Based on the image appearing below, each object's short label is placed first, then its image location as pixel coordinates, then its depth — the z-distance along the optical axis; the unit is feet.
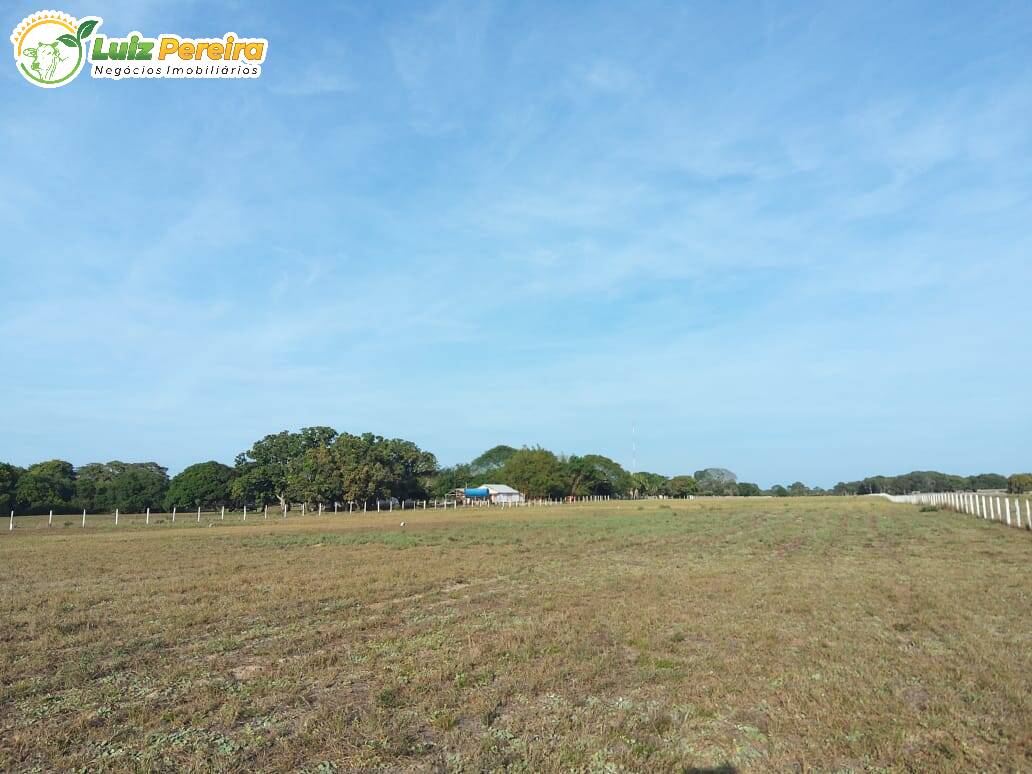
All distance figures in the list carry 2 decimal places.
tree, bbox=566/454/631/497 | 488.02
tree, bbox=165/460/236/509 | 341.62
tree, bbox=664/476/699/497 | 634.84
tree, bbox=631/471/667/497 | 621.72
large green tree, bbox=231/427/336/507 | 335.88
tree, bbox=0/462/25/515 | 292.20
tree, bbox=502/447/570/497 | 449.48
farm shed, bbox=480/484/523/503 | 465.47
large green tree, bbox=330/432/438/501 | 308.81
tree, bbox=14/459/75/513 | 306.76
